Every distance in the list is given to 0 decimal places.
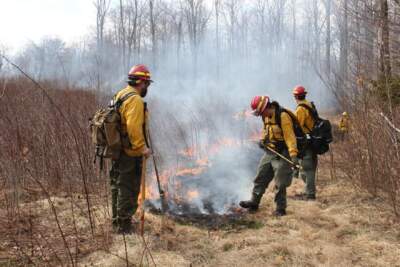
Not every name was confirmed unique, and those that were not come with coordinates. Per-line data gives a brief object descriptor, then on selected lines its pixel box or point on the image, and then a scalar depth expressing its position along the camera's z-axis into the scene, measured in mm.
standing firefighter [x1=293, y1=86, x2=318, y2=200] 6273
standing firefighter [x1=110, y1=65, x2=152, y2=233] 3828
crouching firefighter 5172
